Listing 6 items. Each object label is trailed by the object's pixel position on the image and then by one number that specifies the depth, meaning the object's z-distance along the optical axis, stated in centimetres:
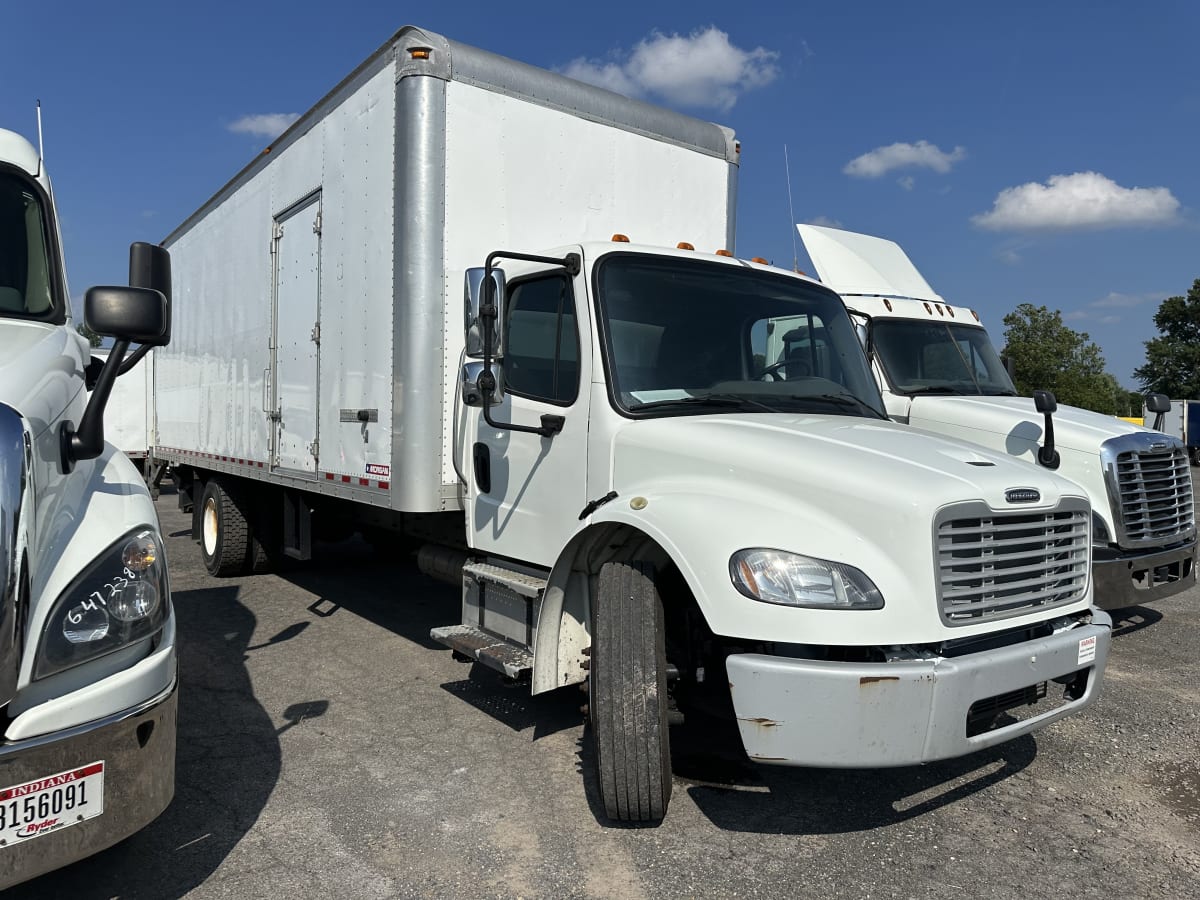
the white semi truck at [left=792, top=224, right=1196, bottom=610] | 591
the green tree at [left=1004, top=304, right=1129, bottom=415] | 5359
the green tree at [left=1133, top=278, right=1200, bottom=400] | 6250
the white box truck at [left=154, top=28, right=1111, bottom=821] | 303
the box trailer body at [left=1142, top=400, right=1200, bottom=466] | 3300
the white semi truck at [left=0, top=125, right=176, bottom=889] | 241
